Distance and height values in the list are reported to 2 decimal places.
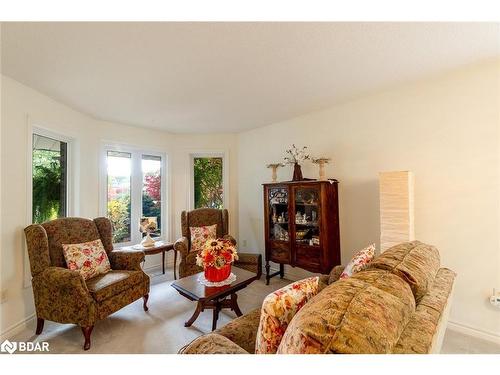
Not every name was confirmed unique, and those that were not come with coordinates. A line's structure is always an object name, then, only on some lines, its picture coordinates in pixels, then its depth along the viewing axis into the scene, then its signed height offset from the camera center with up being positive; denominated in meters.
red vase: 2.20 -0.78
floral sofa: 0.72 -0.45
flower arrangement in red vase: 2.17 -0.64
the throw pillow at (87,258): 2.28 -0.67
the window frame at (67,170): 2.34 +0.27
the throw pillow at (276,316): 1.00 -0.55
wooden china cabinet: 2.77 -0.44
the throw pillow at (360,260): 1.61 -0.50
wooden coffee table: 2.00 -0.88
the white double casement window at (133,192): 3.60 -0.01
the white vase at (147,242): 3.21 -0.70
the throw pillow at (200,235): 3.48 -0.68
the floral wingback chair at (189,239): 3.07 -0.69
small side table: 3.07 -0.76
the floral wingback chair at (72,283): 1.93 -0.84
